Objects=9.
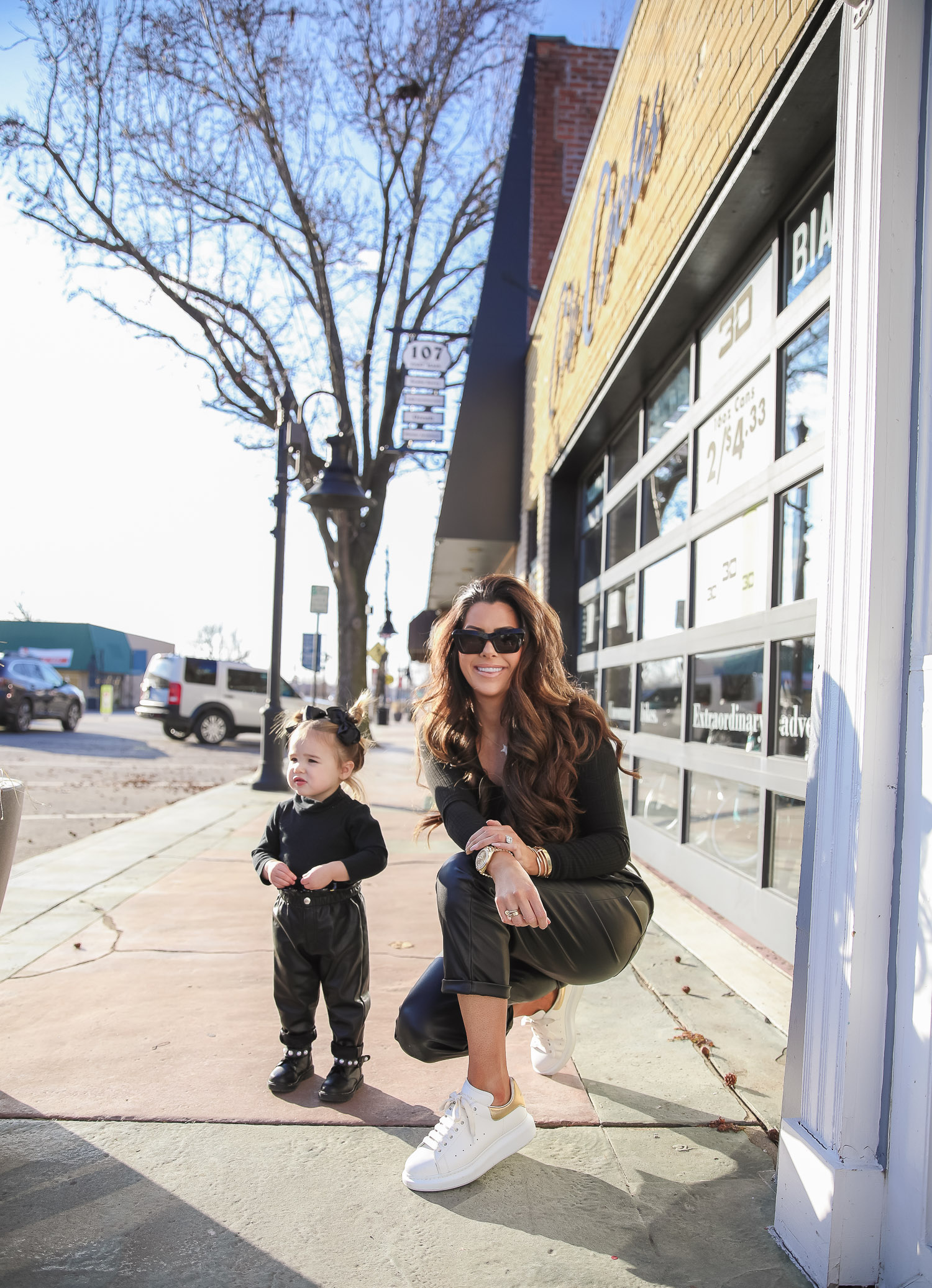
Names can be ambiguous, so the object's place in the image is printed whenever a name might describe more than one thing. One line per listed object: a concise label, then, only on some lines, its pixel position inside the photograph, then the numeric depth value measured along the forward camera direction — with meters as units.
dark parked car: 15.58
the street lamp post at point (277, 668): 9.74
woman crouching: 2.07
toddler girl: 2.49
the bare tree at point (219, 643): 19.17
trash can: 2.00
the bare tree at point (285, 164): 12.62
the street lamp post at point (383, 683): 35.00
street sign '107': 13.21
